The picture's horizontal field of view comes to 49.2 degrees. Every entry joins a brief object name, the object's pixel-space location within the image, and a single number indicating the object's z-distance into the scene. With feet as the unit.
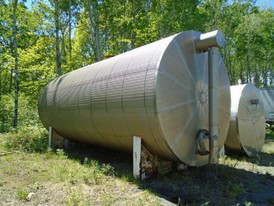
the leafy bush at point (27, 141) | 34.58
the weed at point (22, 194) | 18.29
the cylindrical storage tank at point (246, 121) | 30.32
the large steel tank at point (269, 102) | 61.26
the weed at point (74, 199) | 16.76
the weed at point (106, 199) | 17.03
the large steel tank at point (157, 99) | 19.71
